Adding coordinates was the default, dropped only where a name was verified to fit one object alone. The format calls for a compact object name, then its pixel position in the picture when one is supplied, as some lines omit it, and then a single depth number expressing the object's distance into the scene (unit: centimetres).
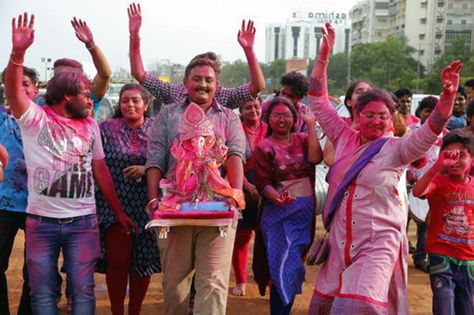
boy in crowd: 377
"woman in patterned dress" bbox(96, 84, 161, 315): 419
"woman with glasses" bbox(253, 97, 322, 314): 419
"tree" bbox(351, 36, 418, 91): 6327
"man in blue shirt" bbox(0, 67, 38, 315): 382
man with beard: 329
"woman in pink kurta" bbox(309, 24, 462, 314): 323
